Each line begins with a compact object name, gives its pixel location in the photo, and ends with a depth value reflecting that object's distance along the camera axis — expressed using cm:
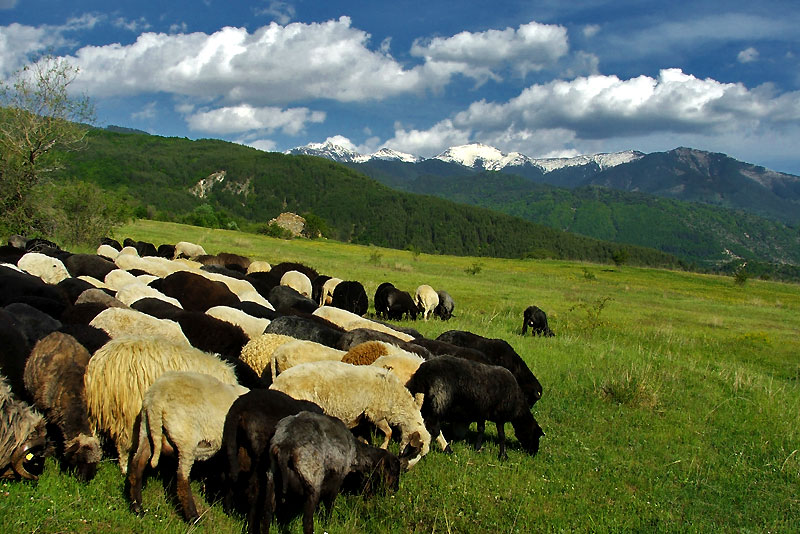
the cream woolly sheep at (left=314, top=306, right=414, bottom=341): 1158
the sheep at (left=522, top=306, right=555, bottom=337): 1802
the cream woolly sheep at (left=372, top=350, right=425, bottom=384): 796
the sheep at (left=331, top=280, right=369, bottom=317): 1852
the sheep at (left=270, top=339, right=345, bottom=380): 776
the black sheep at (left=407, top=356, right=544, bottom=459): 752
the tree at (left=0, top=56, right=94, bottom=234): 2388
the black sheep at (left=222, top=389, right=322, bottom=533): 501
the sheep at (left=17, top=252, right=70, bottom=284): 1400
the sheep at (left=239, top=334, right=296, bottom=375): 827
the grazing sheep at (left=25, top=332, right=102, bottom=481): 549
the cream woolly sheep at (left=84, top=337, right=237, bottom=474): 569
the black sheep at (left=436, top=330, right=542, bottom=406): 970
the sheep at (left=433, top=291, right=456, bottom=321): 2063
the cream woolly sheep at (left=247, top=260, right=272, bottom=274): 2242
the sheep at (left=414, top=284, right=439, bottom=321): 2019
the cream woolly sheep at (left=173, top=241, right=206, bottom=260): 2762
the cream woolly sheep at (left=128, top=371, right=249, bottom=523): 510
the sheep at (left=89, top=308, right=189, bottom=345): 806
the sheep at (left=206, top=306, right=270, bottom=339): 1021
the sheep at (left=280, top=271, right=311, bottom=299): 1870
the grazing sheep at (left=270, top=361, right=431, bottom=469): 653
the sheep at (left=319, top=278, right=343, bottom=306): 1941
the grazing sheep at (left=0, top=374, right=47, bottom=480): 500
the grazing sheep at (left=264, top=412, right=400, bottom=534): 480
